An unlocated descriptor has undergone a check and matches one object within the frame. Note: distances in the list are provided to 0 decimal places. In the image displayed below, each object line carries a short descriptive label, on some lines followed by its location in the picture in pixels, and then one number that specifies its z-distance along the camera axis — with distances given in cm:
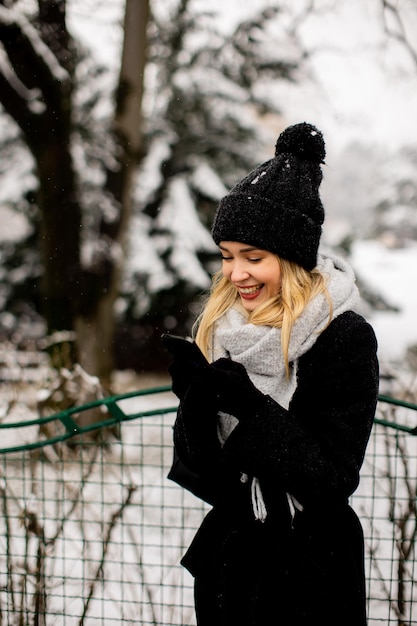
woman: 136
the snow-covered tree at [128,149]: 575
